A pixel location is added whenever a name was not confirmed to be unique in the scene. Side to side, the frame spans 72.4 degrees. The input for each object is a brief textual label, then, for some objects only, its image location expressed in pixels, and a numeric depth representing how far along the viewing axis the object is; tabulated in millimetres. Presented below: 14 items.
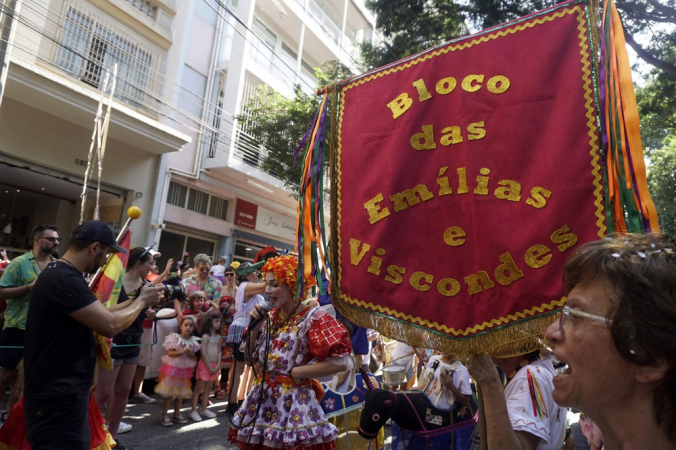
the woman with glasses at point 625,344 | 1111
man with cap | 2561
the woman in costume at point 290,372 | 2877
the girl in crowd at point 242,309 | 5574
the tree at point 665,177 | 14947
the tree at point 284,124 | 12852
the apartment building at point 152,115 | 9375
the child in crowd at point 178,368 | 5793
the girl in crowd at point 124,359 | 4207
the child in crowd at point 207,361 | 6164
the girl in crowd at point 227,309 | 7047
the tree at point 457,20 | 7472
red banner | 1783
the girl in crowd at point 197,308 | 6617
